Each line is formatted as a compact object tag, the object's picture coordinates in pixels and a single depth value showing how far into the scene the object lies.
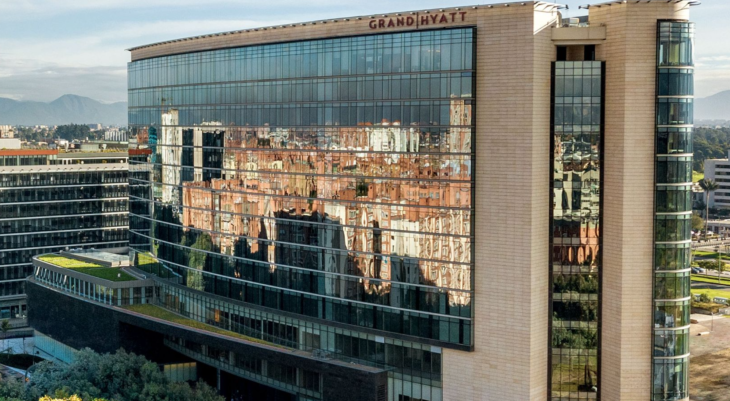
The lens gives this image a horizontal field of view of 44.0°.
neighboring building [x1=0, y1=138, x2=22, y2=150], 173.75
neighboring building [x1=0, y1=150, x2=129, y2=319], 152.75
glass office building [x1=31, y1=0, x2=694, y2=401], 67.06
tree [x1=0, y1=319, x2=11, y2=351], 139.12
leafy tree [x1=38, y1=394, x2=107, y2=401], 71.71
